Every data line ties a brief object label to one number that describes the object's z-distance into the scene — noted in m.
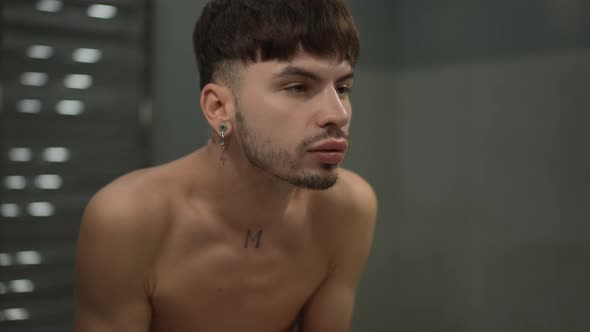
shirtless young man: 1.52
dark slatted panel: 1.90
